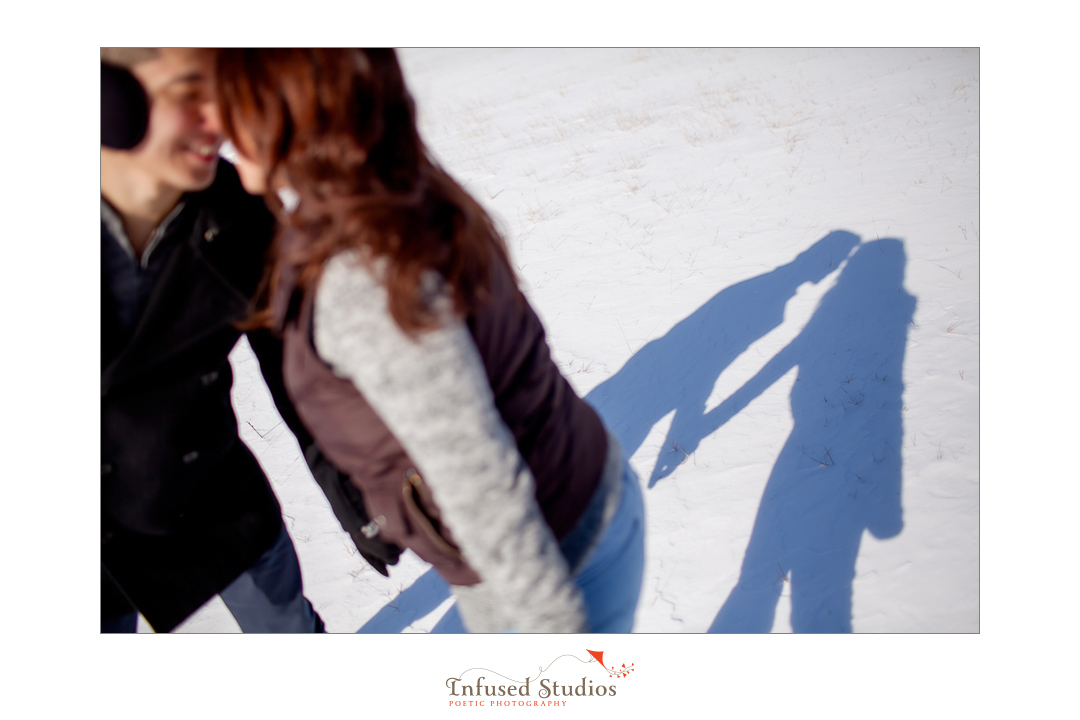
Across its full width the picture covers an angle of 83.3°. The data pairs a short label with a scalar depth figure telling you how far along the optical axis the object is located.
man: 1.12
